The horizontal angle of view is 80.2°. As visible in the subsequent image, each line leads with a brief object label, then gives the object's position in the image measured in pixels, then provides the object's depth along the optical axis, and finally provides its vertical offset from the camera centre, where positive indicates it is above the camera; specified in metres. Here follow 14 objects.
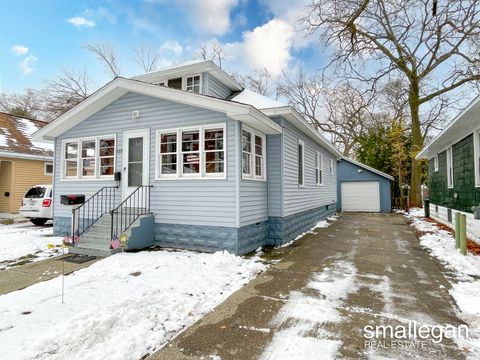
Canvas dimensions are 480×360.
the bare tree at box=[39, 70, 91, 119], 23.45 +8.44
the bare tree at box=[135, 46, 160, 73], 25.16 +11.97
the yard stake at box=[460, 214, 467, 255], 6.38 -1.06
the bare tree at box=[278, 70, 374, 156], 28.50 +8.78
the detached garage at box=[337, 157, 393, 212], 18.80 +0.15
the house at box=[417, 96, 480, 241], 7.46 +0.76
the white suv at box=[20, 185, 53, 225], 10.77 -0.52
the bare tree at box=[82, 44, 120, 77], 24.22 +11.89
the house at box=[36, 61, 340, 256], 6.63 +0.70
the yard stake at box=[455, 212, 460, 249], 6.68 -0.95
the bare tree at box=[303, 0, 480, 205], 14.48 +8.72
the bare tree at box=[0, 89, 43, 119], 26.97 +8.44
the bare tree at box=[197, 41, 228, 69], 25.78 +12.64
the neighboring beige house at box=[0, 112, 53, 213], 14.24 +1.41
